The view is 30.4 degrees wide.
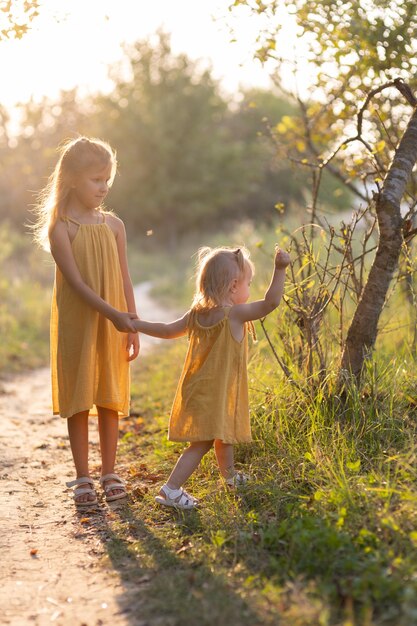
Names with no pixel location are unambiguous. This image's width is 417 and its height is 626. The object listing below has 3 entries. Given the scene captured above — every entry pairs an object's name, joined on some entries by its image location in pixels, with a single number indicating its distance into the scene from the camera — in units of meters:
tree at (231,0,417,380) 4.44
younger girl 3.94
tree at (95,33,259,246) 30.47
